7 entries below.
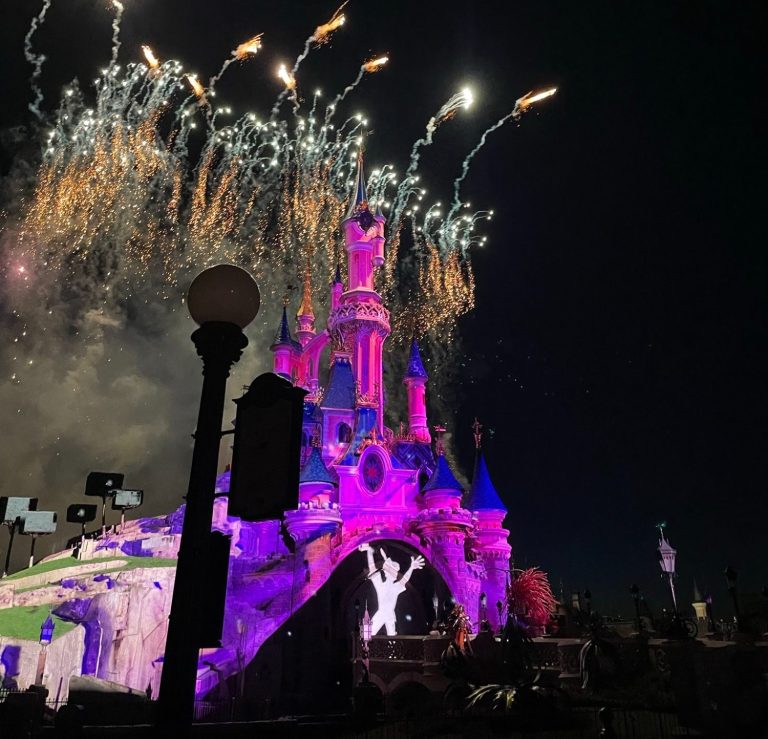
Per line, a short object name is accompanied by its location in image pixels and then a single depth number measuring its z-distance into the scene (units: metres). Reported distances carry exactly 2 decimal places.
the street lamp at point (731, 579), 17.12
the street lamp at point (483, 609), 32.61
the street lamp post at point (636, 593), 18.52
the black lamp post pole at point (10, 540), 41.16
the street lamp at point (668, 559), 27.20
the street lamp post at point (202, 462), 4.11
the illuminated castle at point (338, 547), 27.39
